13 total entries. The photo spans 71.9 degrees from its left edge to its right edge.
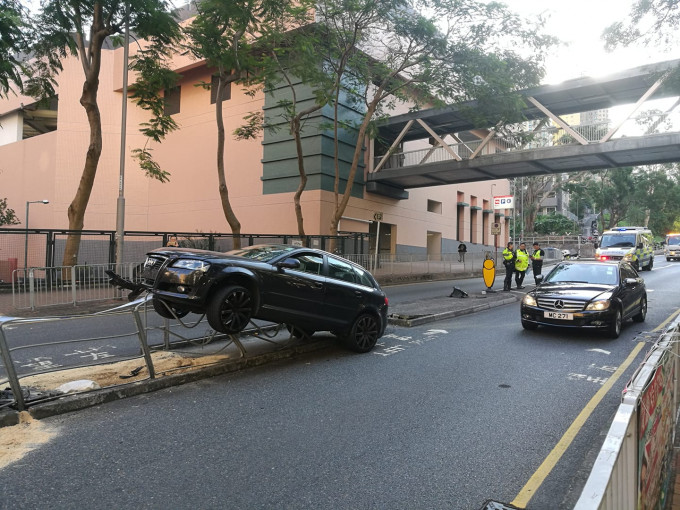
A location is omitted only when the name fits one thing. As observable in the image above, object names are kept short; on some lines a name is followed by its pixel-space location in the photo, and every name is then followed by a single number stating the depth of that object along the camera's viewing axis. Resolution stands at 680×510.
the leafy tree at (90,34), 13.16
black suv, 5.83
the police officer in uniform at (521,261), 17.34
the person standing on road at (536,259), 18.09
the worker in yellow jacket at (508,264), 17.38
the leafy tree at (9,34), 10.36
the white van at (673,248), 37.75
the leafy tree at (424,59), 16.86
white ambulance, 25.45
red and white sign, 23.20
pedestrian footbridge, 19.61
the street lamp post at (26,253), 14.89
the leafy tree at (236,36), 14.04
